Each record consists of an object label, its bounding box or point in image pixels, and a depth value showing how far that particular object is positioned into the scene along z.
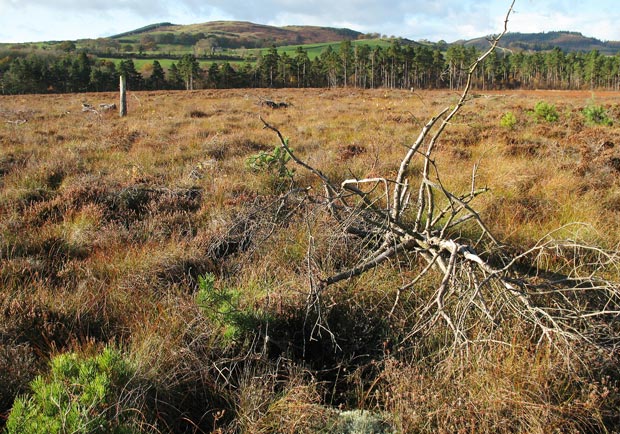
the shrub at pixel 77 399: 1.58
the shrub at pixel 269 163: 5.38
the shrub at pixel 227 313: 2.35
